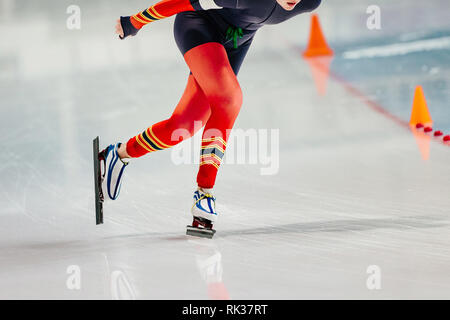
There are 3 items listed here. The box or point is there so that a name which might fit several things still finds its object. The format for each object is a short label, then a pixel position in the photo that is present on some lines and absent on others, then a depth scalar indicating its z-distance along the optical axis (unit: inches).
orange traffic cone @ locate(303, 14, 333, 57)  696.4
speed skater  278.5
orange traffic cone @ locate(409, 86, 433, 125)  454.3
